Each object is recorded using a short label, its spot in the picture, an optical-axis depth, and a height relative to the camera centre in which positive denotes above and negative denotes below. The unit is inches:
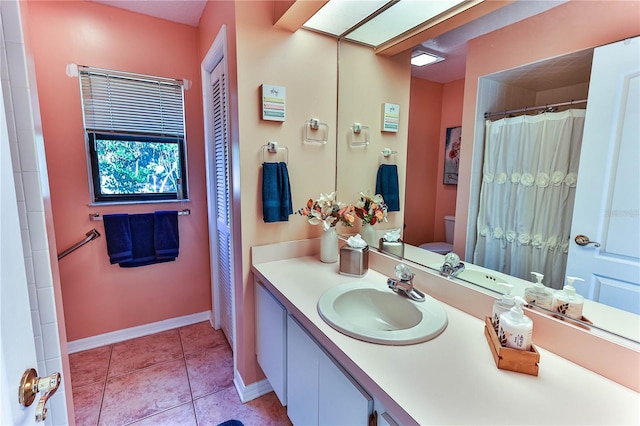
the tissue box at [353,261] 58.6 -18.0
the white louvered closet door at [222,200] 76.1 -8.1
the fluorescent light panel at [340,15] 58.2 +34.4
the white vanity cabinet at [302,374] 35.3 -31.5
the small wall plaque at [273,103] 60.1 +15.1
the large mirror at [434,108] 34.4 +10.7
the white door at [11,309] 19.6 -10.4
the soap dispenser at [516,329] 31.0 -17.0
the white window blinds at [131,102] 80.4 +20.8
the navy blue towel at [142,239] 88.2 -21.3
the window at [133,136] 81.6 +11.1
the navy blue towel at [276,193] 62.0 -4.4
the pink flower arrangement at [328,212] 64.2 -8.8
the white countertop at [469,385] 25.5 -21.4
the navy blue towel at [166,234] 90.6 -20.1
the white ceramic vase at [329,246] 65.8 -16.9
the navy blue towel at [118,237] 84.9 -19.7
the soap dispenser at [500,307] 34.6 -16.3
